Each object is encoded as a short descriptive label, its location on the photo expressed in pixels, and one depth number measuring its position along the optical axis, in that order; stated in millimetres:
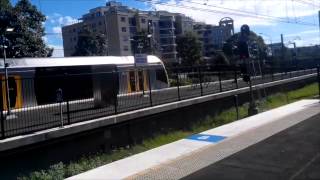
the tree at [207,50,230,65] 52125
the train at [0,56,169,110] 9394
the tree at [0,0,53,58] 26287
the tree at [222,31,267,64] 66512
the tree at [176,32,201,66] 50984
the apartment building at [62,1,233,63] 64393
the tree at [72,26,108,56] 47280
